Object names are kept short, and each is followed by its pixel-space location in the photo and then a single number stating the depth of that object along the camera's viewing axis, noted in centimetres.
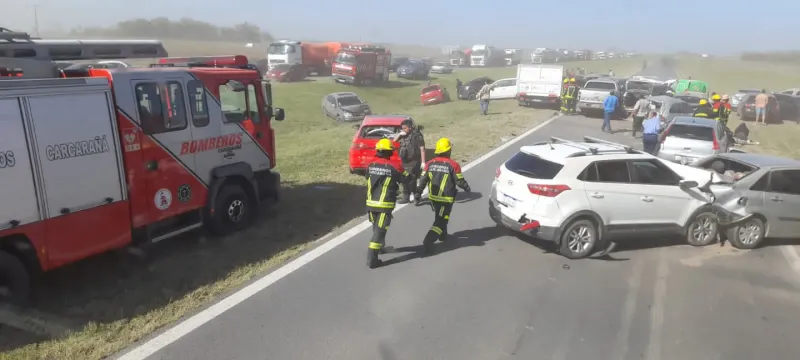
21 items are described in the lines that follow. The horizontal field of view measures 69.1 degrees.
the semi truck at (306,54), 4366
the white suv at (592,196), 799
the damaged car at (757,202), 884
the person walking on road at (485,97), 2747
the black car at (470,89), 3734
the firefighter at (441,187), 820
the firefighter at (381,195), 742
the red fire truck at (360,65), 4091
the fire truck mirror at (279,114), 1011
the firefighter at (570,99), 2795
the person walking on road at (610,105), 2188
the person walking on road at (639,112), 2191
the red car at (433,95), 3609
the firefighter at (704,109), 1803
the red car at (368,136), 1294
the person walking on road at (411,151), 1148
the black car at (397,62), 5891
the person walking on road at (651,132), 1541
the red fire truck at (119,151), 608
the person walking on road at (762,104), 2662
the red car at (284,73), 4291
